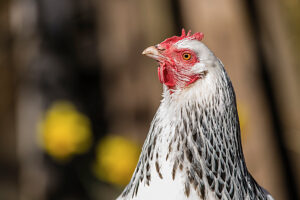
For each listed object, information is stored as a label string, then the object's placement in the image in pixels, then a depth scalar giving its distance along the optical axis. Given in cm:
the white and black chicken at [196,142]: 262
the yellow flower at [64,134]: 525
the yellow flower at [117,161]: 510
